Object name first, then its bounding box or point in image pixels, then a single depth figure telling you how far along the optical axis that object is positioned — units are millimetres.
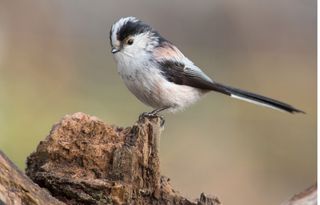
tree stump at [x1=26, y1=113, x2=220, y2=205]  6258
